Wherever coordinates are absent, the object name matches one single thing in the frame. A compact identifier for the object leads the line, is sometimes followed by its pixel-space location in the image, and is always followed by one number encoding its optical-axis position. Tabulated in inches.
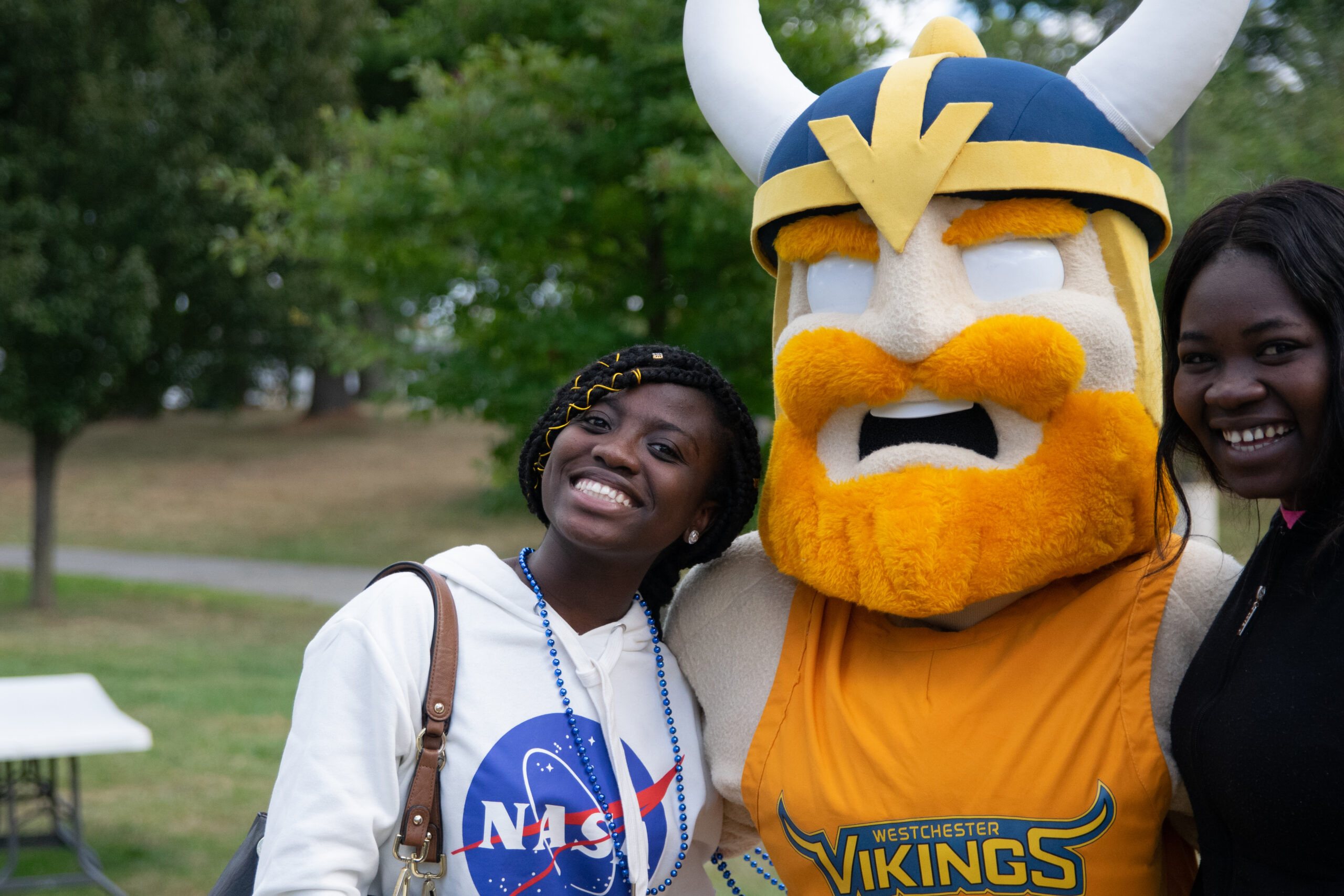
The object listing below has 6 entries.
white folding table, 183.2
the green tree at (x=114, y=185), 416.2
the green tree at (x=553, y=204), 246.8
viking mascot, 84.8
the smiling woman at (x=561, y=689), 78.7
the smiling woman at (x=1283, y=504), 68.2
